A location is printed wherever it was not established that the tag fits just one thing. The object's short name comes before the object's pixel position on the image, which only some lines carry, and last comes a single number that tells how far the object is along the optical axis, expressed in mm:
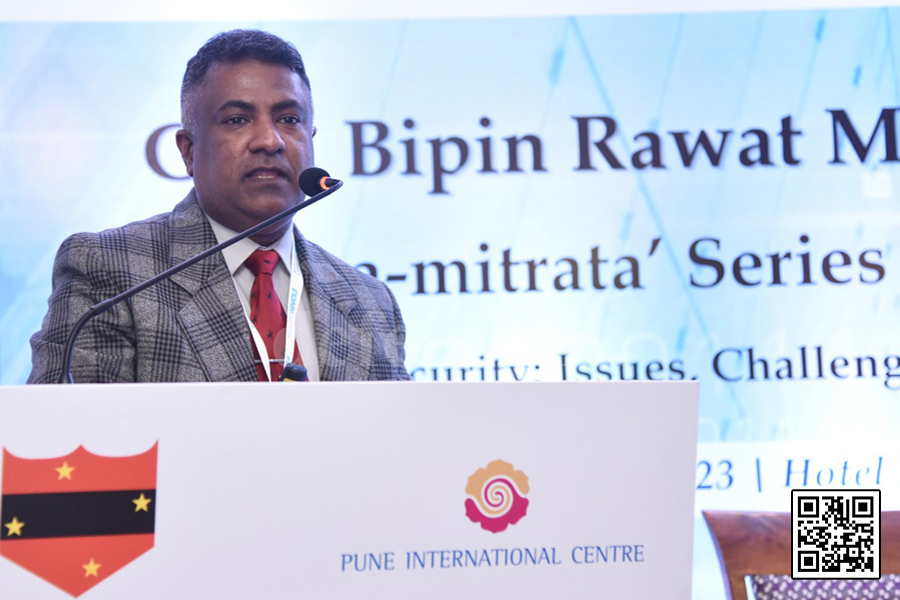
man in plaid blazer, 2732
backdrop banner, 3377
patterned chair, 2581
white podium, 2338
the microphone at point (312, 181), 2679
